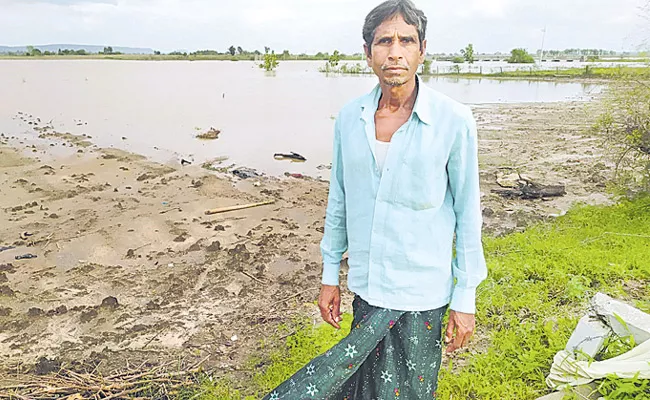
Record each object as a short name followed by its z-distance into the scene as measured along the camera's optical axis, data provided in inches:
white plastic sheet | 85.4
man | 59.4
